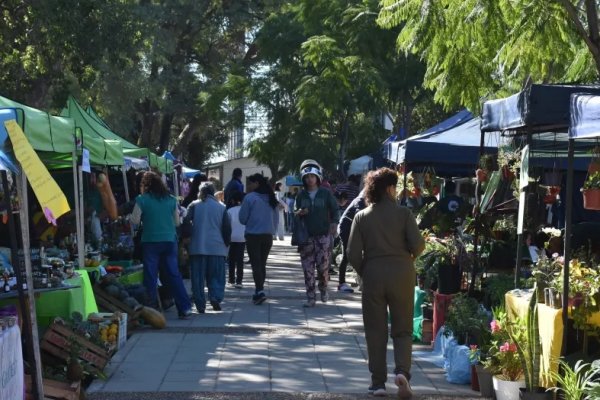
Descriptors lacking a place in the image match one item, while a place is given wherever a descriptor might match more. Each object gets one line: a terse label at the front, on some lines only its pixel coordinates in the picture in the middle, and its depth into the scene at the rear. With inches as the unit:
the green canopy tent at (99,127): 643.5
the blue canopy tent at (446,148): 528.4
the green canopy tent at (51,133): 311.4
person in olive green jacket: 304.8
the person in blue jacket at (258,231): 550.3
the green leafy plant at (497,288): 357.1
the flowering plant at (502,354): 293.7
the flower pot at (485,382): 308.5
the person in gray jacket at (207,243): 503.5
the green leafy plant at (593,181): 303.7
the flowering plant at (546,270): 293.3
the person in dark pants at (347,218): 540.4
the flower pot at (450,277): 390.9
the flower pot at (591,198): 303.0
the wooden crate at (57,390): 279.4
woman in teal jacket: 466.6
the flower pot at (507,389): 287.6
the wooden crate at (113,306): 431.5
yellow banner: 238.8
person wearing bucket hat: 519.8
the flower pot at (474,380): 319.3
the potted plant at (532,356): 275.1
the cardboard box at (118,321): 381.4
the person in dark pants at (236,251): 644.7
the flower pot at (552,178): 443.0
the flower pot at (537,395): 272.5
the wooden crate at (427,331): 411.8
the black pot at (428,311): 413.1
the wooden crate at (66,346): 316.2
